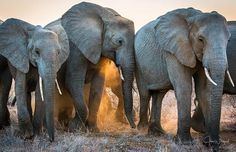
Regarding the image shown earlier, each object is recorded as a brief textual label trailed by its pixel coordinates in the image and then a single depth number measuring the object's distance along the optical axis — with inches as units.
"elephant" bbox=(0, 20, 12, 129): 831.7
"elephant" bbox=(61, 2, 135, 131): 842.8
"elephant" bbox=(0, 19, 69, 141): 692.1
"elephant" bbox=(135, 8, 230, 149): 647.1
